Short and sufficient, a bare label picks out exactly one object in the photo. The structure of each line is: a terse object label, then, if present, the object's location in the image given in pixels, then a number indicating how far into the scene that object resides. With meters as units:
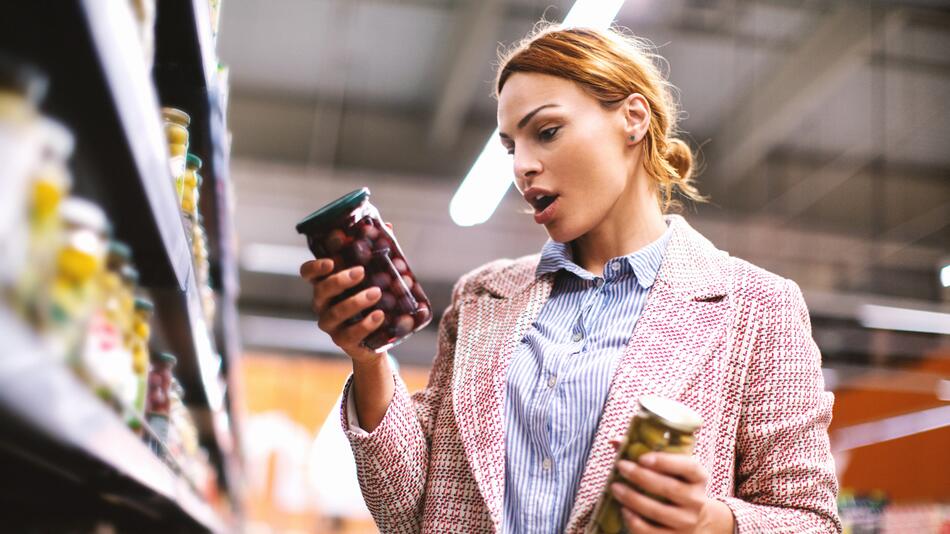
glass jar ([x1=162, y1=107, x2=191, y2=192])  1.68
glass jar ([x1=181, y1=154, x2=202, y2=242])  1.86
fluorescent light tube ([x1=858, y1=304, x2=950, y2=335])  7.43
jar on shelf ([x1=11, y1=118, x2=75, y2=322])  0.75
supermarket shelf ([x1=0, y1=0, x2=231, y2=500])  0.81
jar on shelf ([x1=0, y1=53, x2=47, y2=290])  0.68
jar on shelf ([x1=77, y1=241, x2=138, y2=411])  1.00
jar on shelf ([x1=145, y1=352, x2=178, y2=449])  1.81
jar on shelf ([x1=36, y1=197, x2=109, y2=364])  0.82
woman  1.29
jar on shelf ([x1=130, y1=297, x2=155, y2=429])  1.36
